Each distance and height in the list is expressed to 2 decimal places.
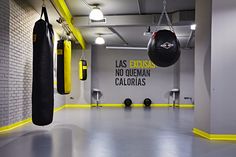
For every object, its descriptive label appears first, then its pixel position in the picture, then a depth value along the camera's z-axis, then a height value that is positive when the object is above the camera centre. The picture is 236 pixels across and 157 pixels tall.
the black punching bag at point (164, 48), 3.82 +0.48
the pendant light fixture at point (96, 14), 6.26 +1.72
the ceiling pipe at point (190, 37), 9.01 +1.74
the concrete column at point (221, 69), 4.20 +0.15
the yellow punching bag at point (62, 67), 5.50 +0.22
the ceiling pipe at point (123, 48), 11.95 +1.53
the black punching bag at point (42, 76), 3.77 +0.00
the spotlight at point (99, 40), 9.25 +1.48
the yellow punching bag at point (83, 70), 9.84 +0.27
